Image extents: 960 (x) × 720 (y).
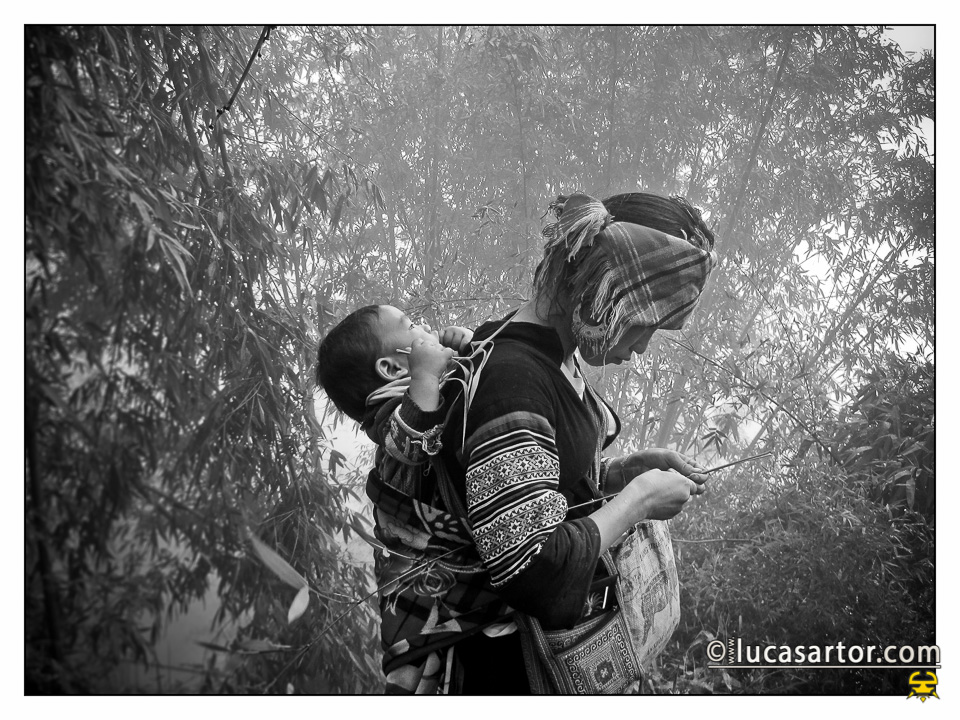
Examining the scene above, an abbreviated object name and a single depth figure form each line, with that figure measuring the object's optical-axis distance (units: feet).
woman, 4.77
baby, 5.12
